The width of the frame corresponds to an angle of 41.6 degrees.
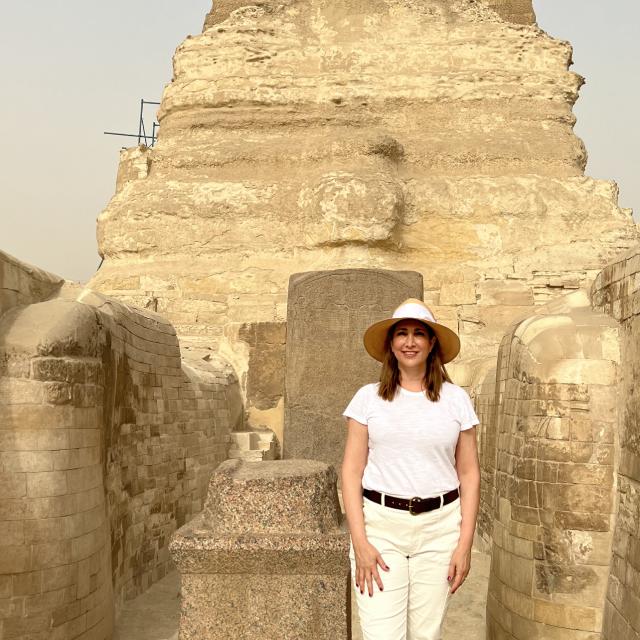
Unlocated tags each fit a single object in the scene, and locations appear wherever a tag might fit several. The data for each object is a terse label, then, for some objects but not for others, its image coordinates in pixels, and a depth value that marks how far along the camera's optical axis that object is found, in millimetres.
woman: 2854
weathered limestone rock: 12289
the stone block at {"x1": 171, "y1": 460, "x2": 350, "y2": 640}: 3359
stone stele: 9008
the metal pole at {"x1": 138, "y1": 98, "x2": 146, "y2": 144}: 20411
